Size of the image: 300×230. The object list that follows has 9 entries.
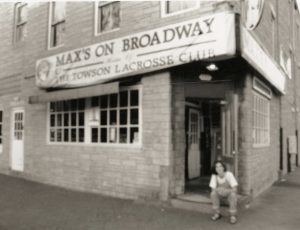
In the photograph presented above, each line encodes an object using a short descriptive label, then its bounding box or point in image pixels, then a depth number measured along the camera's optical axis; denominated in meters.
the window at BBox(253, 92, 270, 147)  9.36
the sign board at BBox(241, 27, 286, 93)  7.08
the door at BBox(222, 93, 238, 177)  7.68
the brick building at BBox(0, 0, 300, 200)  7.77
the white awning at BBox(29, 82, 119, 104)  8.45
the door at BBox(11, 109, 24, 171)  12.15
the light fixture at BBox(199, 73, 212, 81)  8.11
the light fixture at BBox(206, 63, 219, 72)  7.74
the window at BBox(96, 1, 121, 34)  9.33
